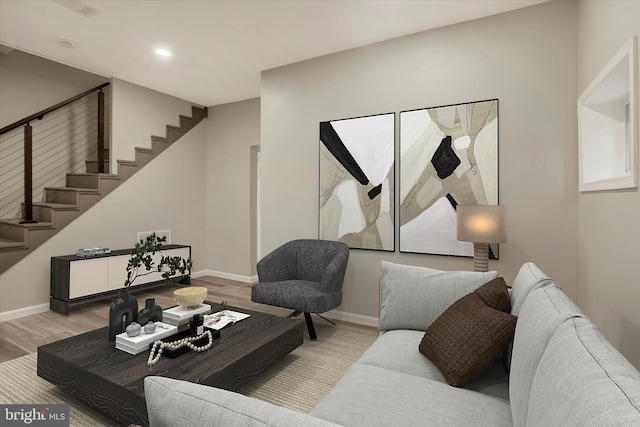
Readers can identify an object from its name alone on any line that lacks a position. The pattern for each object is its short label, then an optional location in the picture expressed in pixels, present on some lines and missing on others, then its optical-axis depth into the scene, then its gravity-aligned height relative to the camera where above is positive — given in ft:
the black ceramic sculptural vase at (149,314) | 6.88 -2.12
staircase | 12.00 +0.33
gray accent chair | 9.43 -2.07
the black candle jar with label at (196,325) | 6.81 -2.30
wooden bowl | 7.64 -1.93
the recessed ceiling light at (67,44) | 11.16 +5.59
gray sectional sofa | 2.08 -1.38
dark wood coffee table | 5.20 -2.65
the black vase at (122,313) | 6.71 -2.06
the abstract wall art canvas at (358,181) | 10.89 +1.00
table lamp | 8.10 -0.37
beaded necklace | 5.88 -2.47
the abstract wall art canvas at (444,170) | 9.51 +1.21
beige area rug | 6.51 -3.70
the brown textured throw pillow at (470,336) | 4.55 -1.76
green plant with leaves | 7.08 -1.05
